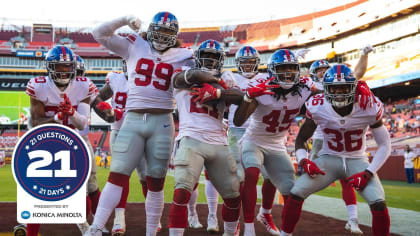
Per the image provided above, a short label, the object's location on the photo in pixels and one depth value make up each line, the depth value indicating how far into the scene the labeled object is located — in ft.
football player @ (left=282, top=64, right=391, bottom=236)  13.23
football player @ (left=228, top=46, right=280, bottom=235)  17.01
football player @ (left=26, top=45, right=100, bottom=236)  13.02
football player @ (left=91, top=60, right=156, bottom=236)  15.80
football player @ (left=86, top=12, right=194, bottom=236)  12.78
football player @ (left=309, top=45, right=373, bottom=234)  17.21
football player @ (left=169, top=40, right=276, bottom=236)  11.75
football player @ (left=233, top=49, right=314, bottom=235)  14.67
